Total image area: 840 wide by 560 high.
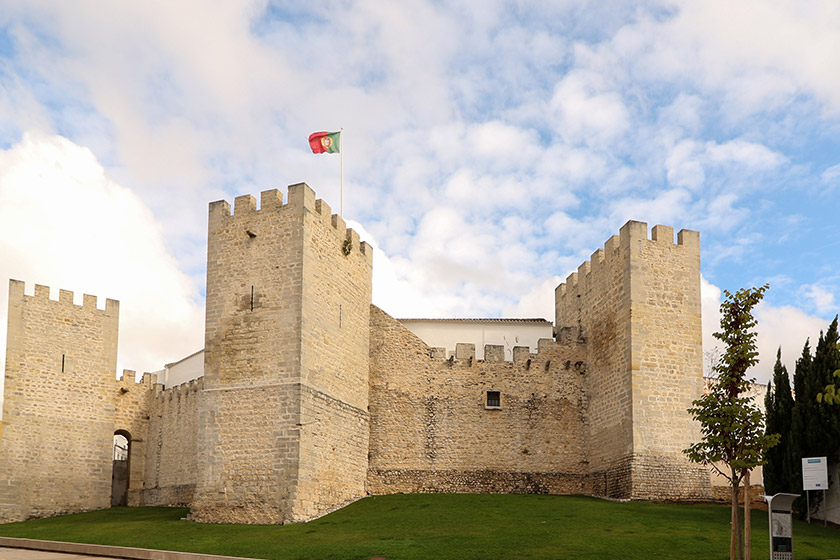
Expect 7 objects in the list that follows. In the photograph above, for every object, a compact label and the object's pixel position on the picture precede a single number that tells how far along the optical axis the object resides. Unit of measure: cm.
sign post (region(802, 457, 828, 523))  2062
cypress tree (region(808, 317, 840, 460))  2166
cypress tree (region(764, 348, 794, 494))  2220
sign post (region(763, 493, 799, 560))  1419
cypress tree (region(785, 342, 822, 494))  2183
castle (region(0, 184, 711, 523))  2236
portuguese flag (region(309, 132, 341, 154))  2534
